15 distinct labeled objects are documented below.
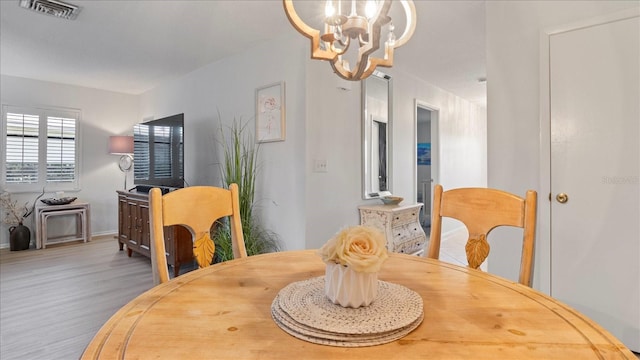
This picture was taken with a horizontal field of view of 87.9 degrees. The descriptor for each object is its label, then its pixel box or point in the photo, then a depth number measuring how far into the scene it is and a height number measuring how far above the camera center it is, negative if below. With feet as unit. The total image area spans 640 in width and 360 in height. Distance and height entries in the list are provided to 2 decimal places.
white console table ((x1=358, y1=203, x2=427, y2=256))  10.34 -1.32
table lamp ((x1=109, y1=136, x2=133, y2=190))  16.30 +1.85
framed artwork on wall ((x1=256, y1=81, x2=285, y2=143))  9.82 +2.14
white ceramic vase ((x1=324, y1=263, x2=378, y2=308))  2.46 -0.78
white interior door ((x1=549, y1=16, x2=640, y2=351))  6.01 +0.20
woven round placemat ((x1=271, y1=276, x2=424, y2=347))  2.12 -0.95
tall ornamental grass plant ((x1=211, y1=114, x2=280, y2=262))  9.73 -0.61
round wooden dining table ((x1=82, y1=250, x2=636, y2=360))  1.99 -1.01
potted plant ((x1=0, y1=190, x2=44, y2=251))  14.07 -1.81
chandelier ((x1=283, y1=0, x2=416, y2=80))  4.12 +2.00
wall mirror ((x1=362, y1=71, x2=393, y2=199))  11.26 +1.70
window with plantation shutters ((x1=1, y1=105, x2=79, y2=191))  14.70 +1.57
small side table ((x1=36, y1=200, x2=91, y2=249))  14.42 -1.63
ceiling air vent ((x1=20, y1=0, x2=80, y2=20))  7.94 +4.32
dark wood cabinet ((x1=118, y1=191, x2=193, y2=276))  10.74 -1.81
